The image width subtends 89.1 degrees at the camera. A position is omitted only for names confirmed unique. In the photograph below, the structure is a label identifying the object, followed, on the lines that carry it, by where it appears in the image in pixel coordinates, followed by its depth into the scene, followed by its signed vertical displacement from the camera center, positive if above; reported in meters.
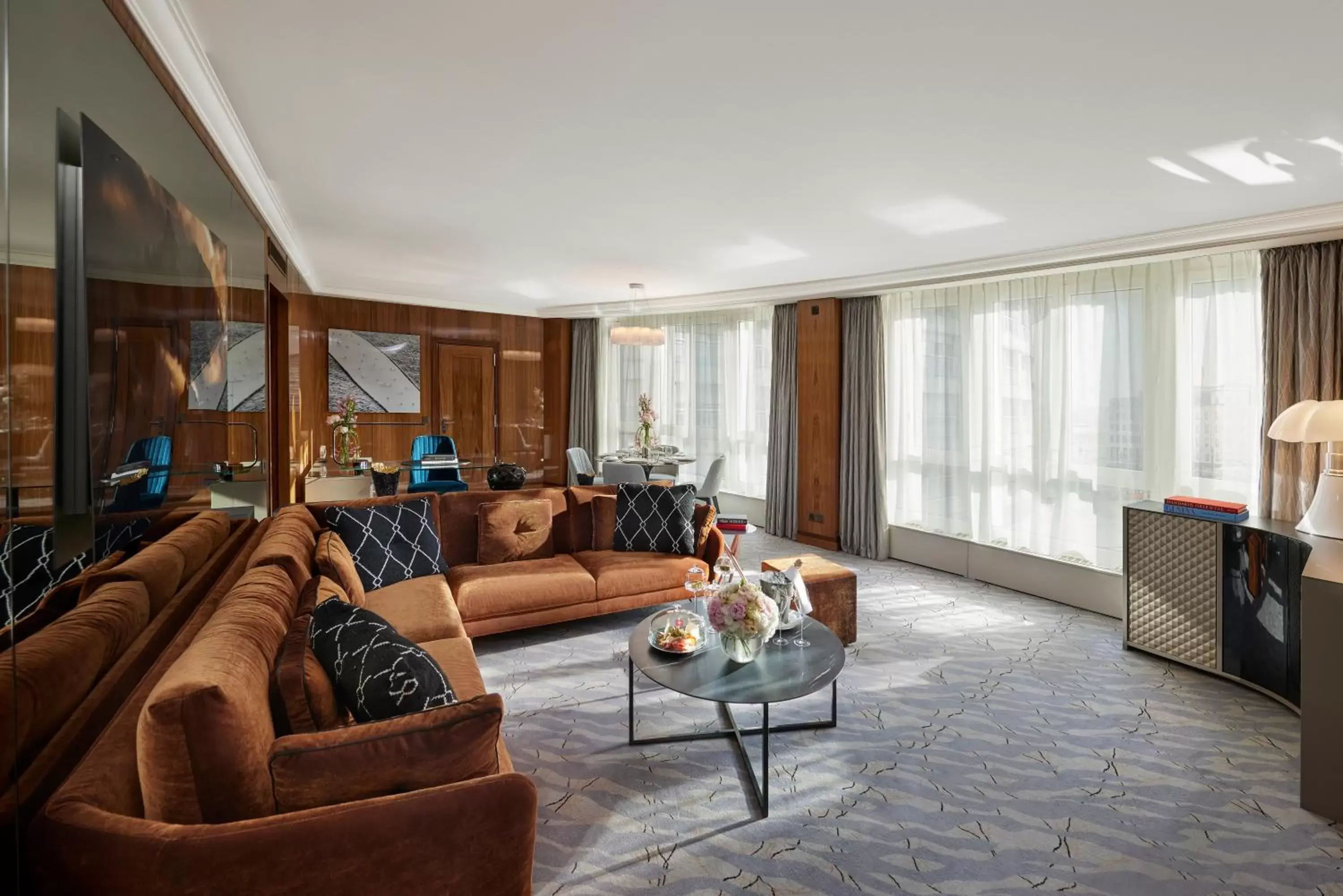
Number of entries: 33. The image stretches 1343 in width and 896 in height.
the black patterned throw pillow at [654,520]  4.39 -0.49
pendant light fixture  6.38 +1.03
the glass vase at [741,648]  2.62 -0.79
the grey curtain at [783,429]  6.70 +0.15
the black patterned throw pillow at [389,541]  3.54 -0.51
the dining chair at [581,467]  7.09 -0.23
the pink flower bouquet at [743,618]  2.57 -0.66
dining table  6.61 -0.15
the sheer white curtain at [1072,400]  4.13 +0.31
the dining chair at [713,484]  6.39 -0.37
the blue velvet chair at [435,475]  5.80 -0.27
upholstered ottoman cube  3.71 -0.83
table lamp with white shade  3.18 +0.02
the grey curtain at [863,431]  5.99 +0.12
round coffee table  2.38 -0.86
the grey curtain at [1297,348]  3.63 +0.52
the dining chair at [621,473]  6.49 -0.28
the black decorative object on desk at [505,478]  4.80 -0.23
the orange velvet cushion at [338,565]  2.88 -0.52
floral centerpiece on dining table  6.70 +0.20
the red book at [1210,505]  3.53 -0.33
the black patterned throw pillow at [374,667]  1.67 -0.57
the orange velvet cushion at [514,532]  4.09 -0.53
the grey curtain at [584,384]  8.71 +0.78
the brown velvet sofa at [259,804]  1.20 -0.71
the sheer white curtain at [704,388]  7.27 +0.66
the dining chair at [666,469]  7.03 -0.26
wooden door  8.29 +0.57
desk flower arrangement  6.78 +0.12
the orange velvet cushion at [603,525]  4.50 -0.54
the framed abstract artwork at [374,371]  7.62 +0.85
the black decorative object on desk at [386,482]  5.81 -0.31
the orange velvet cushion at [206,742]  1.28 -0.58
